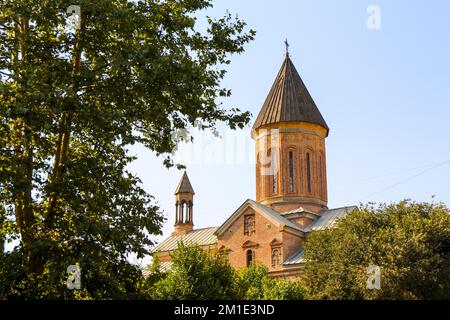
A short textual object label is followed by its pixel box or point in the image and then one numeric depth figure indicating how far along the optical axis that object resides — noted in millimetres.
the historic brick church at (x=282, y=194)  35625
